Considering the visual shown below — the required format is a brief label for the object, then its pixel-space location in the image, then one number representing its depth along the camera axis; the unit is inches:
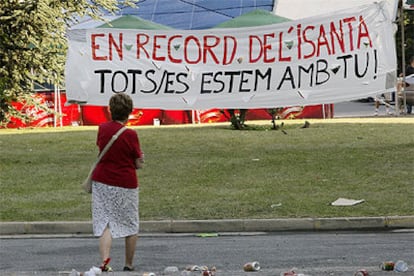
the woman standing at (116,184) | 435.2
